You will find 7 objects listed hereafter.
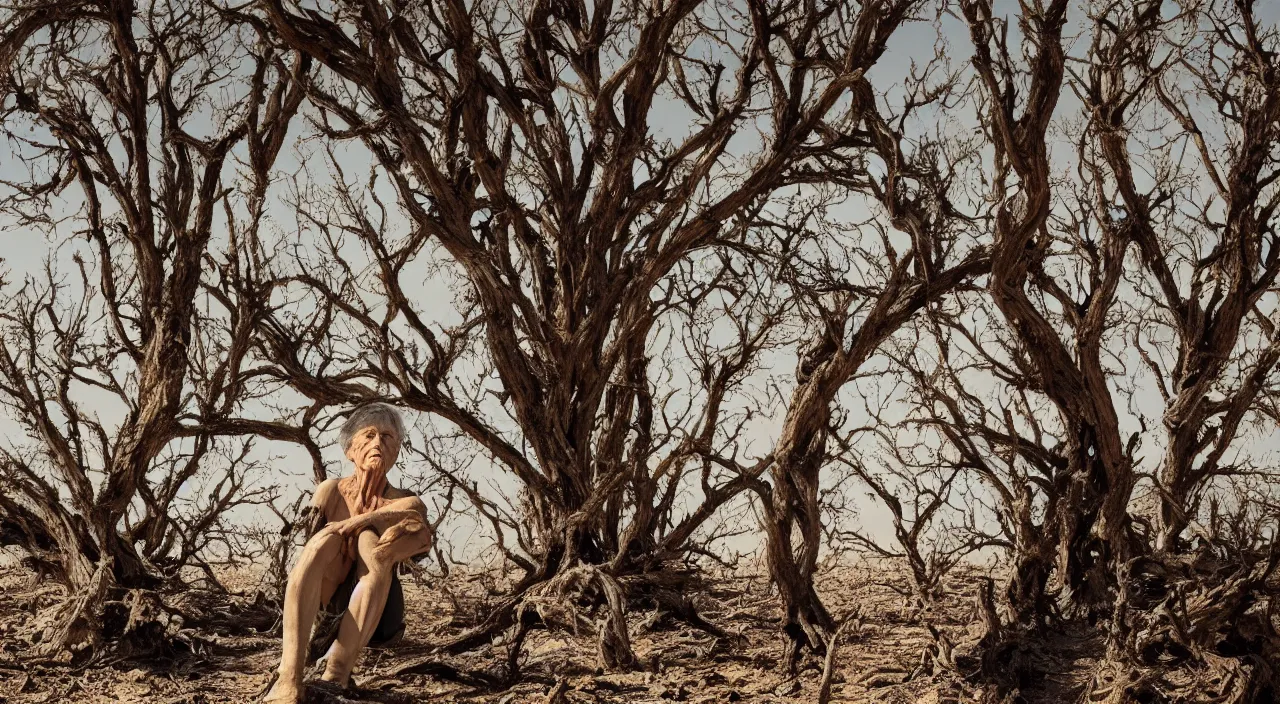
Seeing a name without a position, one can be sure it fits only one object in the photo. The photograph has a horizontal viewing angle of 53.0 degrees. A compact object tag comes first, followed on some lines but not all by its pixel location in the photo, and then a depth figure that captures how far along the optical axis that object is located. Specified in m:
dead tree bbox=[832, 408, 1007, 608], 10.02
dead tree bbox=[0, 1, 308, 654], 9.16
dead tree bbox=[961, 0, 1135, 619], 8.15
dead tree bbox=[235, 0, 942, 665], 9.18
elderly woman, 6.25
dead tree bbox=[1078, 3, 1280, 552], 9.84
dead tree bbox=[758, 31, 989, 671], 8.24
